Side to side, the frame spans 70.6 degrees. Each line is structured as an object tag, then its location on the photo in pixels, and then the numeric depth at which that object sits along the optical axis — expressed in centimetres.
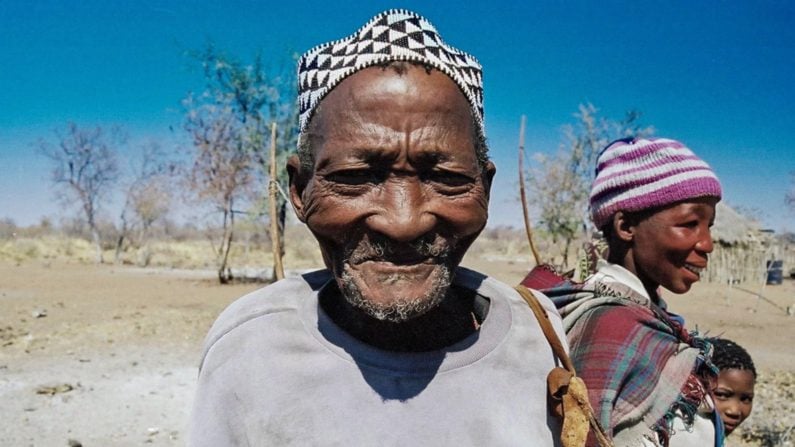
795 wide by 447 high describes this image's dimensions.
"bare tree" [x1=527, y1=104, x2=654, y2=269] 1633
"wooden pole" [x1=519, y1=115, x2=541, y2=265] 163
